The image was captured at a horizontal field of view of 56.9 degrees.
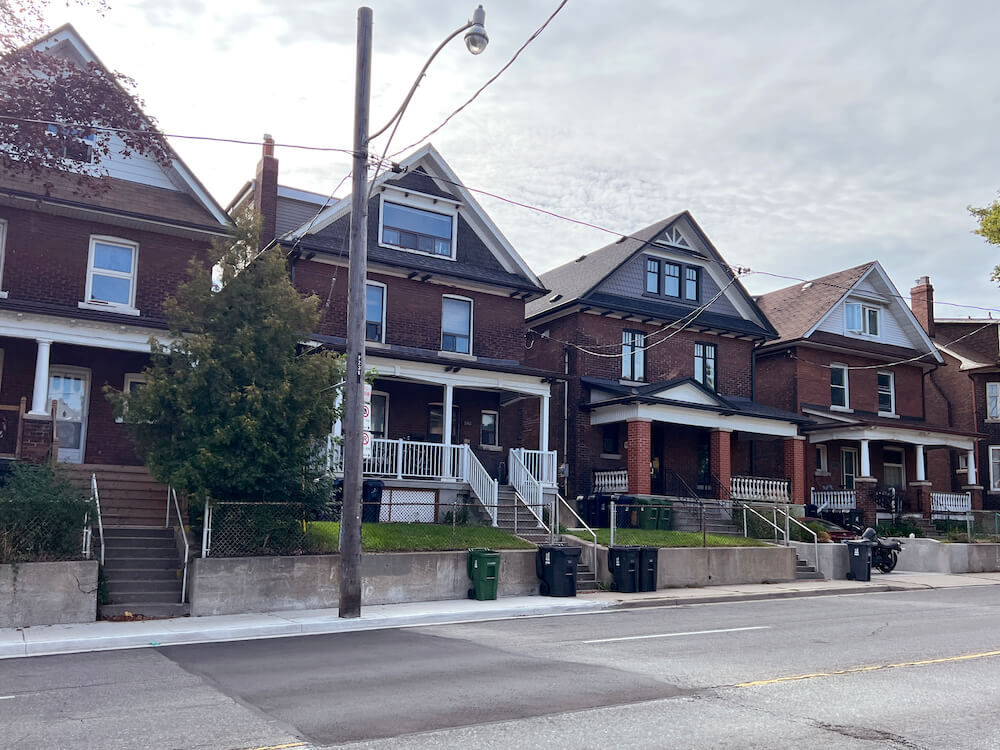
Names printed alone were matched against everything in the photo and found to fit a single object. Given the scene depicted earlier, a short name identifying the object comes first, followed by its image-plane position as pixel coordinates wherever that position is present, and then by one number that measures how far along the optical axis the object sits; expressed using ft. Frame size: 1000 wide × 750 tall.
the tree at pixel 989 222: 101.86
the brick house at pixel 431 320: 76.89
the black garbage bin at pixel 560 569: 60.49
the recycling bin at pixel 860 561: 75.46
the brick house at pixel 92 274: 66.85
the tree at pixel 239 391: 51.70
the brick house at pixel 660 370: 93.15
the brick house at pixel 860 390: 107.34
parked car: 89.61
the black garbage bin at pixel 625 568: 63.72
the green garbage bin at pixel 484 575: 58.29
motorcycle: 83.43
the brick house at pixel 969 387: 125.18
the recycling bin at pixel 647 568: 64.39
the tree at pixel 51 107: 51.72
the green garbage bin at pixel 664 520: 83.82
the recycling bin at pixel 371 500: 69.62
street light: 49.16
